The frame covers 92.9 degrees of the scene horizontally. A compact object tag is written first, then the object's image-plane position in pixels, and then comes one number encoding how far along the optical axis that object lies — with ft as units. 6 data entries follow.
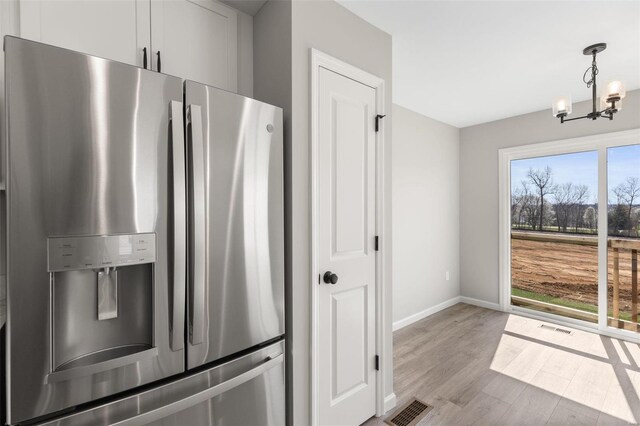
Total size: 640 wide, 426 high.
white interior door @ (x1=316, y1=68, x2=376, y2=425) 5.64
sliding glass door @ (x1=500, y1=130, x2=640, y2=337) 10.80
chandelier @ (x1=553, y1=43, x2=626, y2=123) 6.63
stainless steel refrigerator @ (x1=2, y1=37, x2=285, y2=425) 2.95
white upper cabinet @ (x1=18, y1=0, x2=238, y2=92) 4.08
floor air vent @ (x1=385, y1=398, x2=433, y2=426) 6.52
